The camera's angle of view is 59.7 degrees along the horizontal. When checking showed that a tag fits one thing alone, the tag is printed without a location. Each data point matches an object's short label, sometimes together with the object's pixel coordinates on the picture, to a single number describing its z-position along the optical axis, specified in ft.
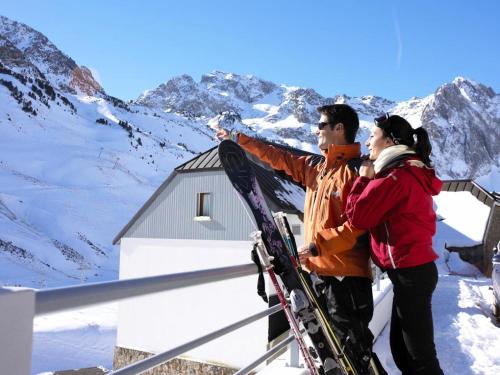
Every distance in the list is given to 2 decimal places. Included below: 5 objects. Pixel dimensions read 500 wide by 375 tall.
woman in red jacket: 7.54
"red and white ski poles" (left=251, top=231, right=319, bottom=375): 8.11
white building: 52.49
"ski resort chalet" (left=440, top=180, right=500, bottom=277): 84.99
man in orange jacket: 8.19
